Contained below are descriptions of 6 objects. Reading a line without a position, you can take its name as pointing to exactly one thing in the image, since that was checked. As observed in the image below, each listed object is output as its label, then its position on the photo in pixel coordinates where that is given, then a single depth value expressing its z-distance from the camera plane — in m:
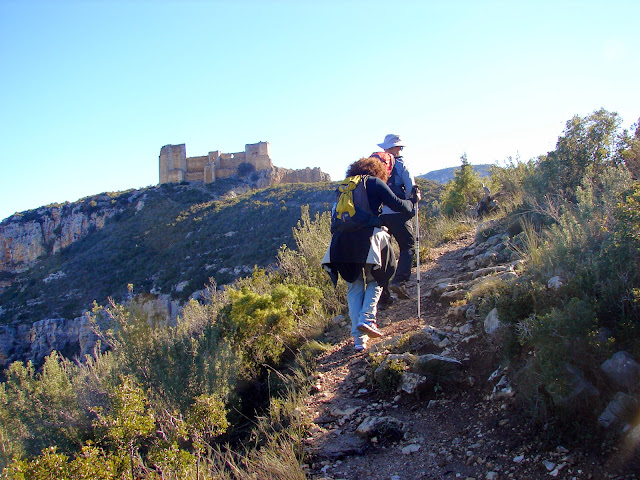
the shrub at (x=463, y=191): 10.31
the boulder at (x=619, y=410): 2.11
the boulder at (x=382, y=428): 2.82
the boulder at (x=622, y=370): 2.20
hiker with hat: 4.84
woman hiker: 3.89
